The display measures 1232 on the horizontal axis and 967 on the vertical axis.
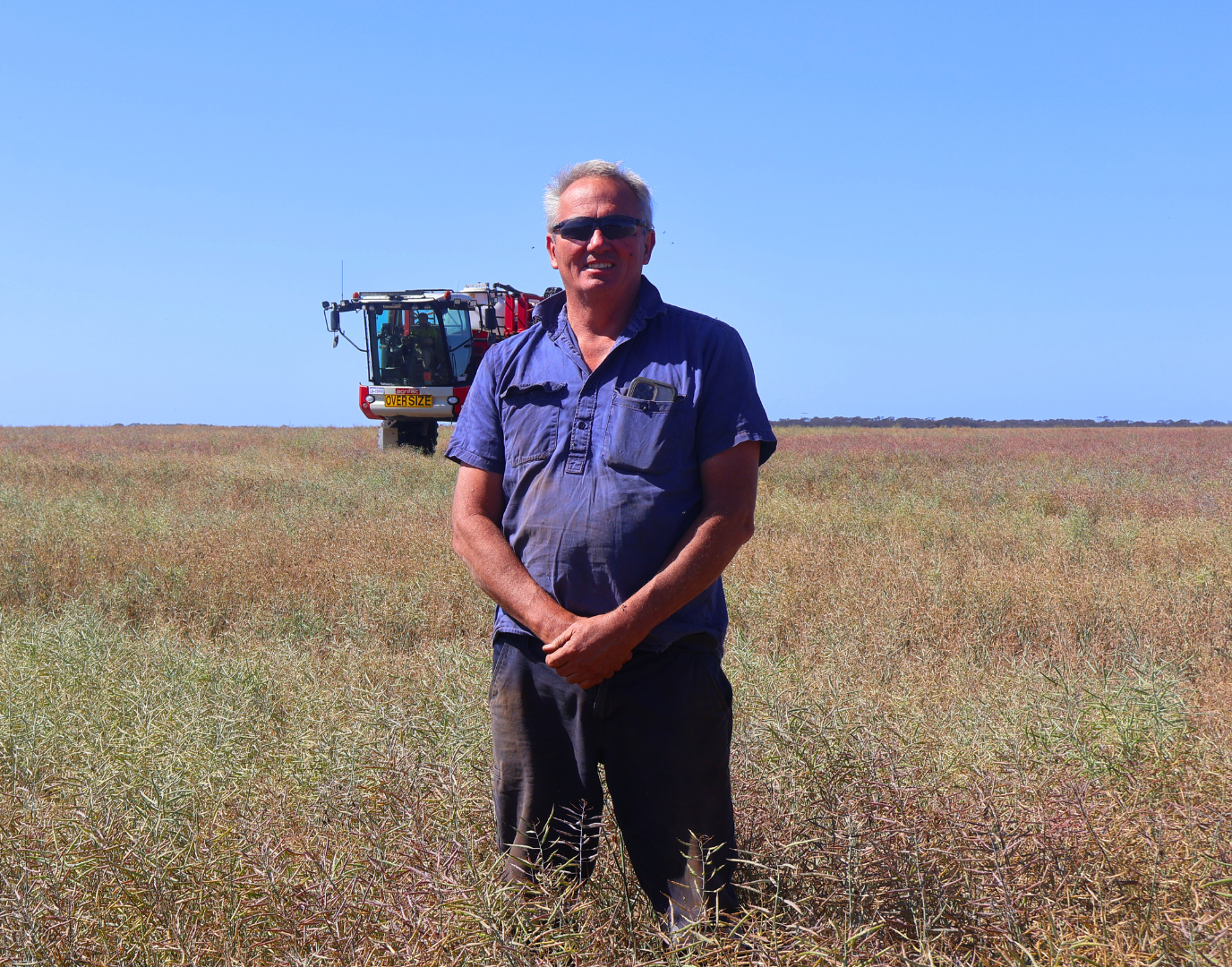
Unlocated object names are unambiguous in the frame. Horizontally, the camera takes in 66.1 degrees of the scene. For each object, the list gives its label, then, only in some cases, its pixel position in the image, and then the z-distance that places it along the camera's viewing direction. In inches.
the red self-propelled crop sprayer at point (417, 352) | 760.3
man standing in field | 89.0
